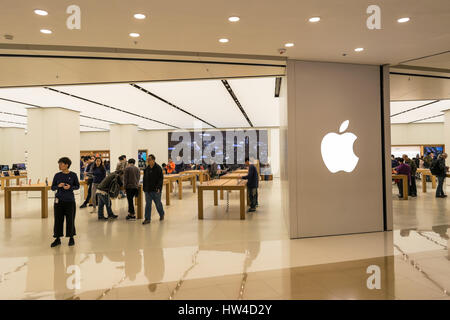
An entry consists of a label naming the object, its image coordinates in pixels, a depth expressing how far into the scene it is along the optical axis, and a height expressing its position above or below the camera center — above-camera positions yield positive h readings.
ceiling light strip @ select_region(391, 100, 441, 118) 12.22 +2.21
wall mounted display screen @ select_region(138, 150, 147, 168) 23.58 +0.51
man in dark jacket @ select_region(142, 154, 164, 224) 7.02 -0.49
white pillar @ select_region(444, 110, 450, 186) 13.95 +1.20
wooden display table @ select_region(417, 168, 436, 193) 12.17 -0.63
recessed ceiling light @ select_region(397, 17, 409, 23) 3.98 +1.82
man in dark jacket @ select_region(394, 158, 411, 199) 10.41 -0.42
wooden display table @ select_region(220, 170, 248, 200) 10.60 -0.58
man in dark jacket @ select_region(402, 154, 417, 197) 10.95 -0.89
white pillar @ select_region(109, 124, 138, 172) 18.61 +1.27
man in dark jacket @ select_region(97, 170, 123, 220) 7.42 -0.77
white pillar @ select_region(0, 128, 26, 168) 20.53 +1.22
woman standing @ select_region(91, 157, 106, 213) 8.13 -0.26
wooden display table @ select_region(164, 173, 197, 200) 10.24 -0.58
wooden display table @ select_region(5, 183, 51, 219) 7.86 -0.85
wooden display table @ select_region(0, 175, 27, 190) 12.35 -0.59
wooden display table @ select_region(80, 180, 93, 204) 9.57 -0.85
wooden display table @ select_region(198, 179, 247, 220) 7.40 -0.67
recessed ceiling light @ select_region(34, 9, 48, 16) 3.70 +1.83
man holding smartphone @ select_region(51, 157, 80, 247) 5.27 -0.66
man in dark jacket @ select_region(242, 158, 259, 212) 8.38 -0.51
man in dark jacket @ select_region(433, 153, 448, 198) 10.33 -0.47
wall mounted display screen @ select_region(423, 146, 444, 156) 19.64 +0.59
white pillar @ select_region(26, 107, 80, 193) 11.61 +0.83
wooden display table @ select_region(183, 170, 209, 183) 14.31 -0.69
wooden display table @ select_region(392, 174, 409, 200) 10.05 -0.74
